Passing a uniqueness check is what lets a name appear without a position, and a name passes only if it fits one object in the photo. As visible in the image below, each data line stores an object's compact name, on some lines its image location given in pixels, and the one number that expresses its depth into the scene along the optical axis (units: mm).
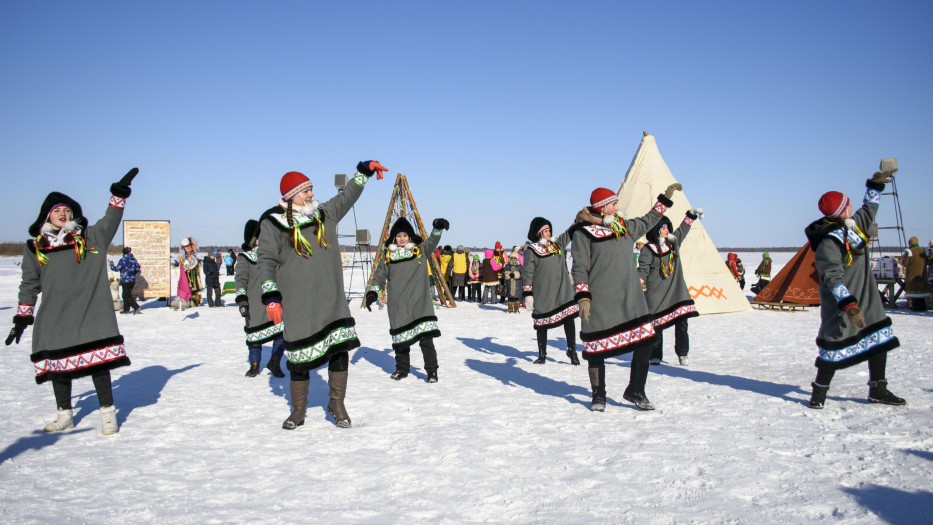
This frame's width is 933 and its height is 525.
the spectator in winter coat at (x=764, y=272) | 16555
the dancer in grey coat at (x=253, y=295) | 6059
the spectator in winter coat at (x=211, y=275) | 15695
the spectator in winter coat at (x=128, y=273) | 14148
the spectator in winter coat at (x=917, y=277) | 12969
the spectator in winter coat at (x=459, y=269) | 17422
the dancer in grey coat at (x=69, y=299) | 4168
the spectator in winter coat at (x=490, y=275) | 17031
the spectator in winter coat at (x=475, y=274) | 17900
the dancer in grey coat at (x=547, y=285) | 7273
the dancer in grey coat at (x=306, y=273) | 4109
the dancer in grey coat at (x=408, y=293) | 6145
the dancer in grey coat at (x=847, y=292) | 4414
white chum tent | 12469
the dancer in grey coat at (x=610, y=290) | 4547
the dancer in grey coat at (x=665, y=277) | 6263
